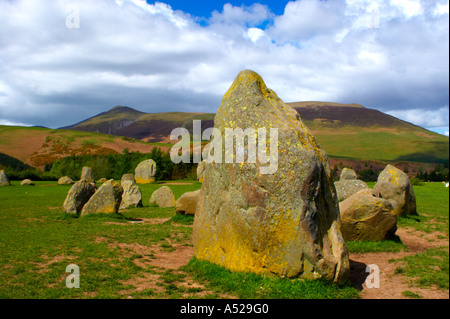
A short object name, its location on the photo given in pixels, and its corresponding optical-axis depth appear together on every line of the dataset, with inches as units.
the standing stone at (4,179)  1271.8
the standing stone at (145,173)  1622.8
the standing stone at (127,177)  1238.3
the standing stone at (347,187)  685.9
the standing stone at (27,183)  1325.0
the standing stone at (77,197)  663.1
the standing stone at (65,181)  1455.5
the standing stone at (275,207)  268.2
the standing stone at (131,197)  839.1
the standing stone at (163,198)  865.6
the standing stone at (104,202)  640.4
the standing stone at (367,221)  432.1
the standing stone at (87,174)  1498.5
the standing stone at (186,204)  628.7
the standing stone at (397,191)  637.3
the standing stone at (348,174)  1203.2
